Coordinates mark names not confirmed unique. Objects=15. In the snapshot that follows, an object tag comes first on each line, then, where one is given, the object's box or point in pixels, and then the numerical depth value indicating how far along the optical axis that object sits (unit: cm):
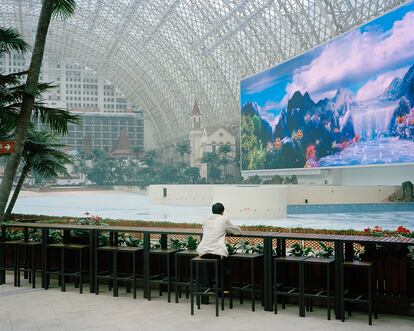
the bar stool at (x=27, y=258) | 970
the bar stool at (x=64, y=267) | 927
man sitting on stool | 786
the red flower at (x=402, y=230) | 903
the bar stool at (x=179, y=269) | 836
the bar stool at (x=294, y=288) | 749
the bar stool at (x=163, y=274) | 863
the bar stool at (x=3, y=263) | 985
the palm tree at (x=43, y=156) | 1770
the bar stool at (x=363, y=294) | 706
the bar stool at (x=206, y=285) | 764
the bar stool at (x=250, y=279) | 788
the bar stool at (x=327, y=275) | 733
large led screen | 2906
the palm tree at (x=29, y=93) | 961
